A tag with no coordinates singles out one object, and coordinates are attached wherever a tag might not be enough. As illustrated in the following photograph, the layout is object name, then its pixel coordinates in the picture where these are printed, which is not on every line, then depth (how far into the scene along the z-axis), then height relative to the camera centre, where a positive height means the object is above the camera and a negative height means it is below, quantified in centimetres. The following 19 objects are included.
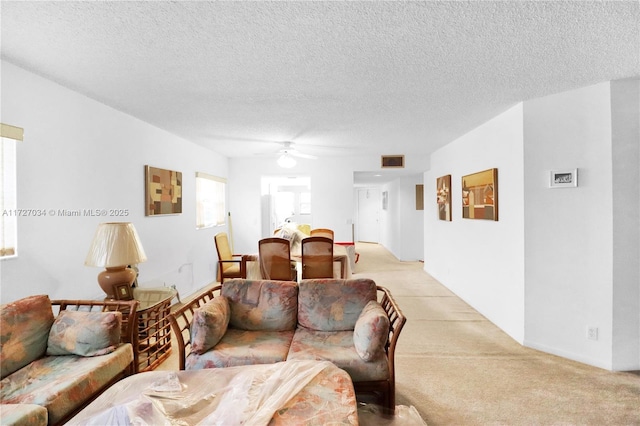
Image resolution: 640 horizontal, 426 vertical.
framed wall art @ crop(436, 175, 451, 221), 518 +27
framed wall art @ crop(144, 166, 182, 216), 384 +30
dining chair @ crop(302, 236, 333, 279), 385 -55
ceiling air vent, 632 +103
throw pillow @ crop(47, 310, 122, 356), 196 -75
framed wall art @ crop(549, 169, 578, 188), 284 +30
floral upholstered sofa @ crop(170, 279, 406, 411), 199 -83
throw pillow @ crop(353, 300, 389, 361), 198 -79
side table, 265 -100
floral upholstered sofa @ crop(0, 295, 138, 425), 157 -87
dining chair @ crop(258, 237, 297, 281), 380 -56
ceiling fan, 503 +98
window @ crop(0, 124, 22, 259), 219 +12
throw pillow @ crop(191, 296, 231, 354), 209 -77
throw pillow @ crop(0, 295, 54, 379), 176 -69
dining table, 430 -73
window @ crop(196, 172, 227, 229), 541 +25
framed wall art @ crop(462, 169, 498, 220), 364 +21
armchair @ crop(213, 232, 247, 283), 433 -68
